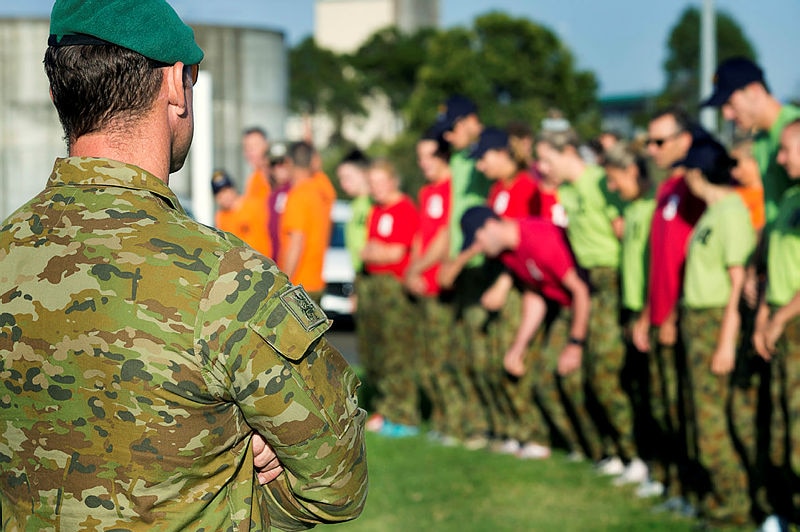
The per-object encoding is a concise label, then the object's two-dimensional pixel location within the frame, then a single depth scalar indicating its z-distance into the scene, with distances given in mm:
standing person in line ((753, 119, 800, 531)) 8783
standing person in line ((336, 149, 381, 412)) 15855
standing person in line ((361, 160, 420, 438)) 14979
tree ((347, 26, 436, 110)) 127496
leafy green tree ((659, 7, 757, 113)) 143378
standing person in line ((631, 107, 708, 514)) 10577
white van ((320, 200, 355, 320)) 28971
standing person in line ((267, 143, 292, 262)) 15362
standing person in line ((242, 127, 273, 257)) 17265
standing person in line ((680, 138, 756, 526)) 9776
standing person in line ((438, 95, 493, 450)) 14130
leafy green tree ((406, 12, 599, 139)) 86038
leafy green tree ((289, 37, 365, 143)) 124101
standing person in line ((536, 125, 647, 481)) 12151
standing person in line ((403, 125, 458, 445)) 14458
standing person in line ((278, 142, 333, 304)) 14198
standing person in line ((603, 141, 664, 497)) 11275
